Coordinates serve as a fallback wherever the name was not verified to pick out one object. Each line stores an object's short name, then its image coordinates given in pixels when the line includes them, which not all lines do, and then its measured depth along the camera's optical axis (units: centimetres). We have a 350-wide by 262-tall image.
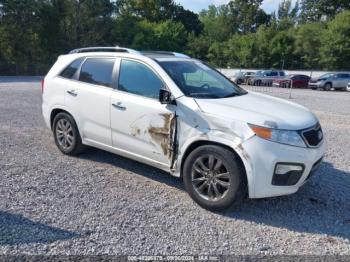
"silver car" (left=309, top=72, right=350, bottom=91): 2877
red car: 2998
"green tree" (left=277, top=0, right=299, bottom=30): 7944
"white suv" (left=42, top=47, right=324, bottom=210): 386
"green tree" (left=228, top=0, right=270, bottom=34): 6956
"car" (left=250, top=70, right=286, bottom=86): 3117
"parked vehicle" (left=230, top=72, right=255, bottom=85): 3241
